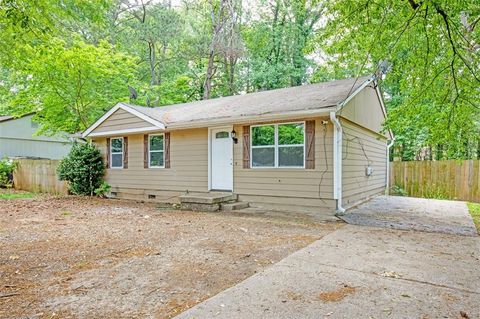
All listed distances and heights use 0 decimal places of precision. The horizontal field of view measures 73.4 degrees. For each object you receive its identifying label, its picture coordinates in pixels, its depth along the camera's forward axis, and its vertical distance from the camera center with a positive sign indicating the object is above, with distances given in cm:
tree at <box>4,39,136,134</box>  1174 +298
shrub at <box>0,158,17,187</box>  1549 -54
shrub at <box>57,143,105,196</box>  1163 -36
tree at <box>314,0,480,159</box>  574 +221
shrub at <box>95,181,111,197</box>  1167 -110
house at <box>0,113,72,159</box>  1914 +116
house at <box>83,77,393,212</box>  746 +35
